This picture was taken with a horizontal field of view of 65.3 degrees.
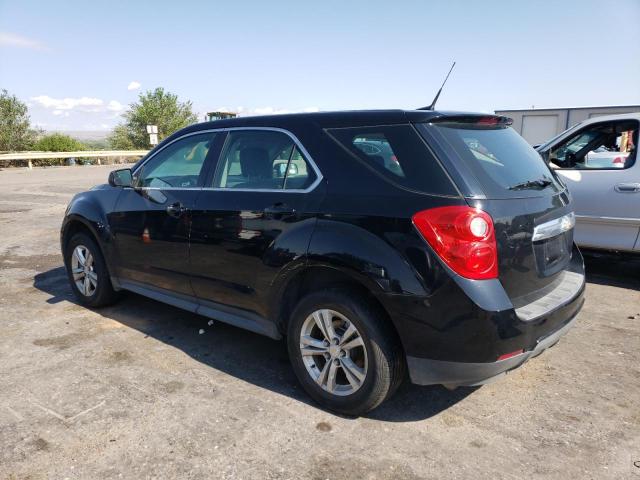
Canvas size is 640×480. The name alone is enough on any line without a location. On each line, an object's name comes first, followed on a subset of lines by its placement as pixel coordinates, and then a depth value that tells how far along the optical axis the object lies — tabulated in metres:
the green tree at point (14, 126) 35.44
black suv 2.57
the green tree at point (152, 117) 53.75
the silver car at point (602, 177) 5.37
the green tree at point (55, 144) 34.12
